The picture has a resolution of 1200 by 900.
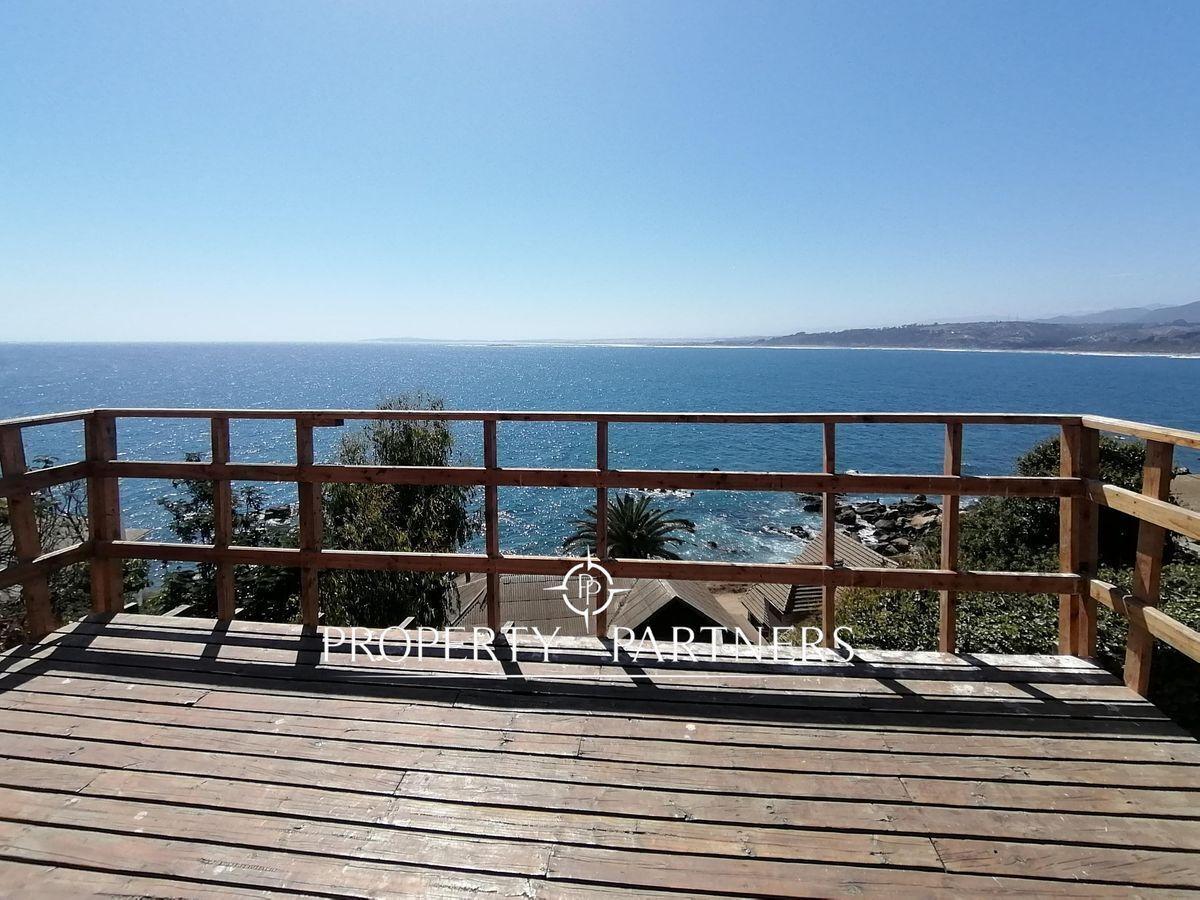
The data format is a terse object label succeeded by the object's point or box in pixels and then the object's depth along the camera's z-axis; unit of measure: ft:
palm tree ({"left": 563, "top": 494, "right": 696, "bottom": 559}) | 46.29
